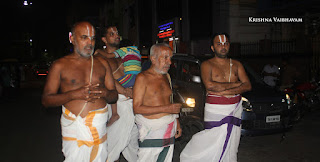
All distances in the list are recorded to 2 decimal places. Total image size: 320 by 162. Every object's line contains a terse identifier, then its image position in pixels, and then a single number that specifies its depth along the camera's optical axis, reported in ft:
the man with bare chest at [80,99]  10.32
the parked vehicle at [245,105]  21.35
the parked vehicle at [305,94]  32.93
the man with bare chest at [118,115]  14.70
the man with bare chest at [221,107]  15.30
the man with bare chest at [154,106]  11.77
